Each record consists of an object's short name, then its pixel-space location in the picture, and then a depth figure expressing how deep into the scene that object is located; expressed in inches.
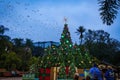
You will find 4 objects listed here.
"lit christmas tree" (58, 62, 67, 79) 416.5
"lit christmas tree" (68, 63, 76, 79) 409.4
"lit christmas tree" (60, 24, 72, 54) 519.8
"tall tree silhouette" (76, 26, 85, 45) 1620.4
